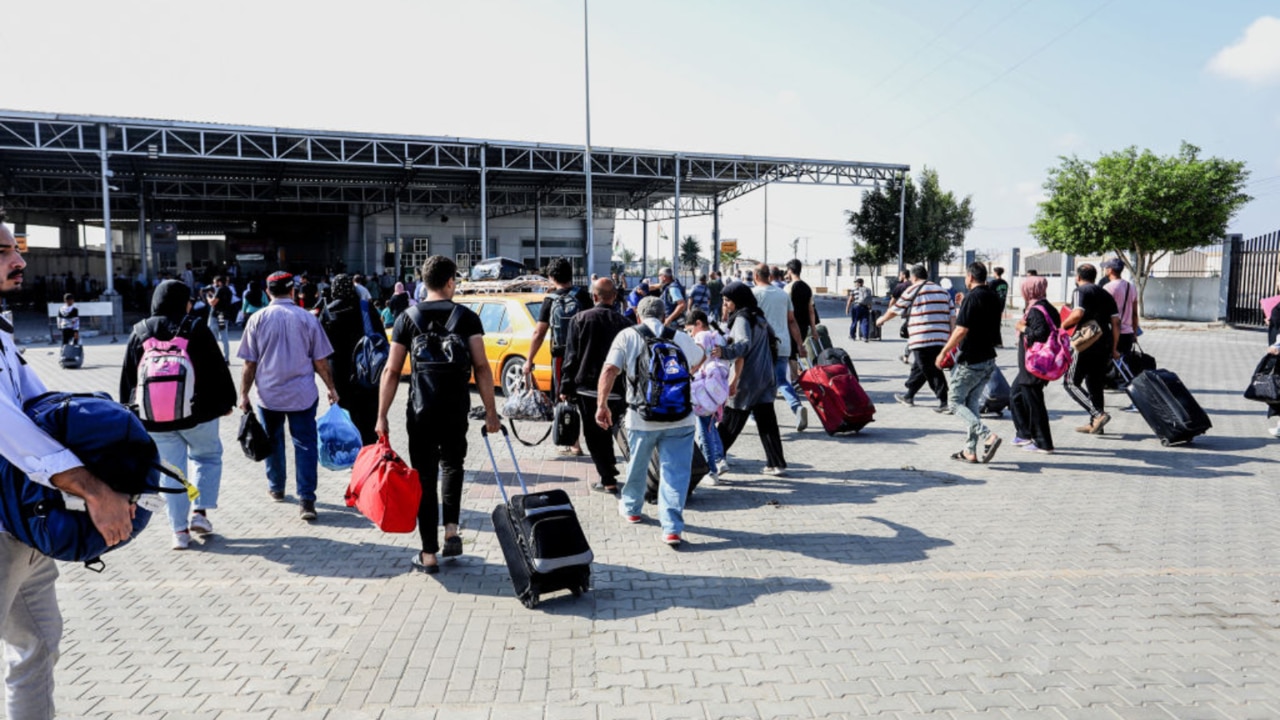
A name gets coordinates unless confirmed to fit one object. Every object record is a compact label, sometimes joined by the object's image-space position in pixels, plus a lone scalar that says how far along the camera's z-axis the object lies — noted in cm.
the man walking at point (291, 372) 593
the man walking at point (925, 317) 921
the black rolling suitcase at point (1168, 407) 829
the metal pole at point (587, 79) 2760
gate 2348
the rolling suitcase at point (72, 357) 1524
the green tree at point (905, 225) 4531
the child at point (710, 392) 625
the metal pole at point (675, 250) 3497
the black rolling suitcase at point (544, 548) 434
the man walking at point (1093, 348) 845
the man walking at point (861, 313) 2036
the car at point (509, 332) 1068
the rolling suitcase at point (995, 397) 998
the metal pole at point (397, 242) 3944
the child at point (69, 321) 1603
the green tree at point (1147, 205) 2642
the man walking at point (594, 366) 656
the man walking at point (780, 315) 859
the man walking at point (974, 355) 754
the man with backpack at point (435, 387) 472
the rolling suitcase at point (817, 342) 1147
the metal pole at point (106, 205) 2461
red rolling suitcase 880
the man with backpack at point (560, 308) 767
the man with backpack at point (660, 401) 521
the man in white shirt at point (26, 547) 228
